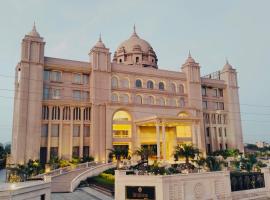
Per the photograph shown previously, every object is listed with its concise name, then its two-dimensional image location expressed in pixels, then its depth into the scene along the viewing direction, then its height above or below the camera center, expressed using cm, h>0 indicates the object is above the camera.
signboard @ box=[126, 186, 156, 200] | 1955 -372
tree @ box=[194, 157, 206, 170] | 3104 -232
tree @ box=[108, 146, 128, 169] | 3441 -123
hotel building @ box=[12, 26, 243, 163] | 3838 +618
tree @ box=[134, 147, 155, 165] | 3391 -126
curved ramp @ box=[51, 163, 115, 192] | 2761 -377
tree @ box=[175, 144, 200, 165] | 3189 -112
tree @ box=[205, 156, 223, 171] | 3180 -273
